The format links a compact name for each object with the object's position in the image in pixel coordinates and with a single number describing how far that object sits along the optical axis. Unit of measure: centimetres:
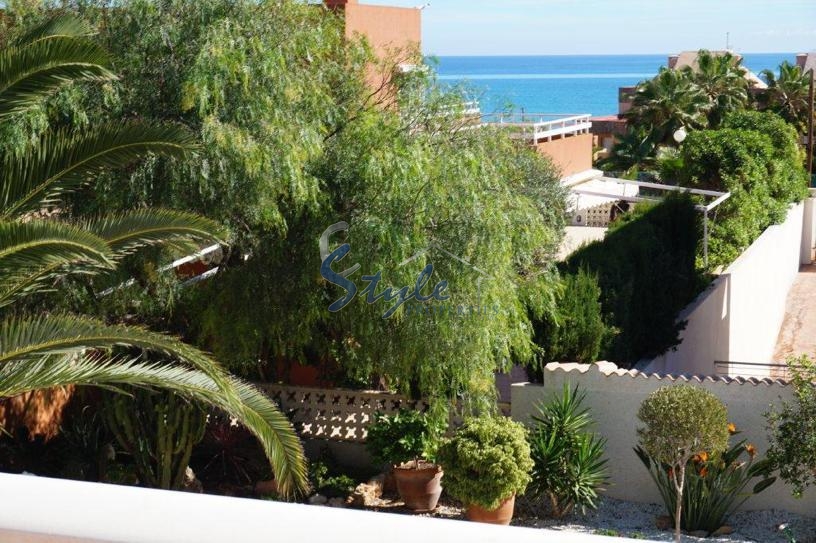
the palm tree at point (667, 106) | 3953
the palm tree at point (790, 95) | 4703
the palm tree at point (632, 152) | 3797
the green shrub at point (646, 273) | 1349
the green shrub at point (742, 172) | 2261
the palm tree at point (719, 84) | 4188
